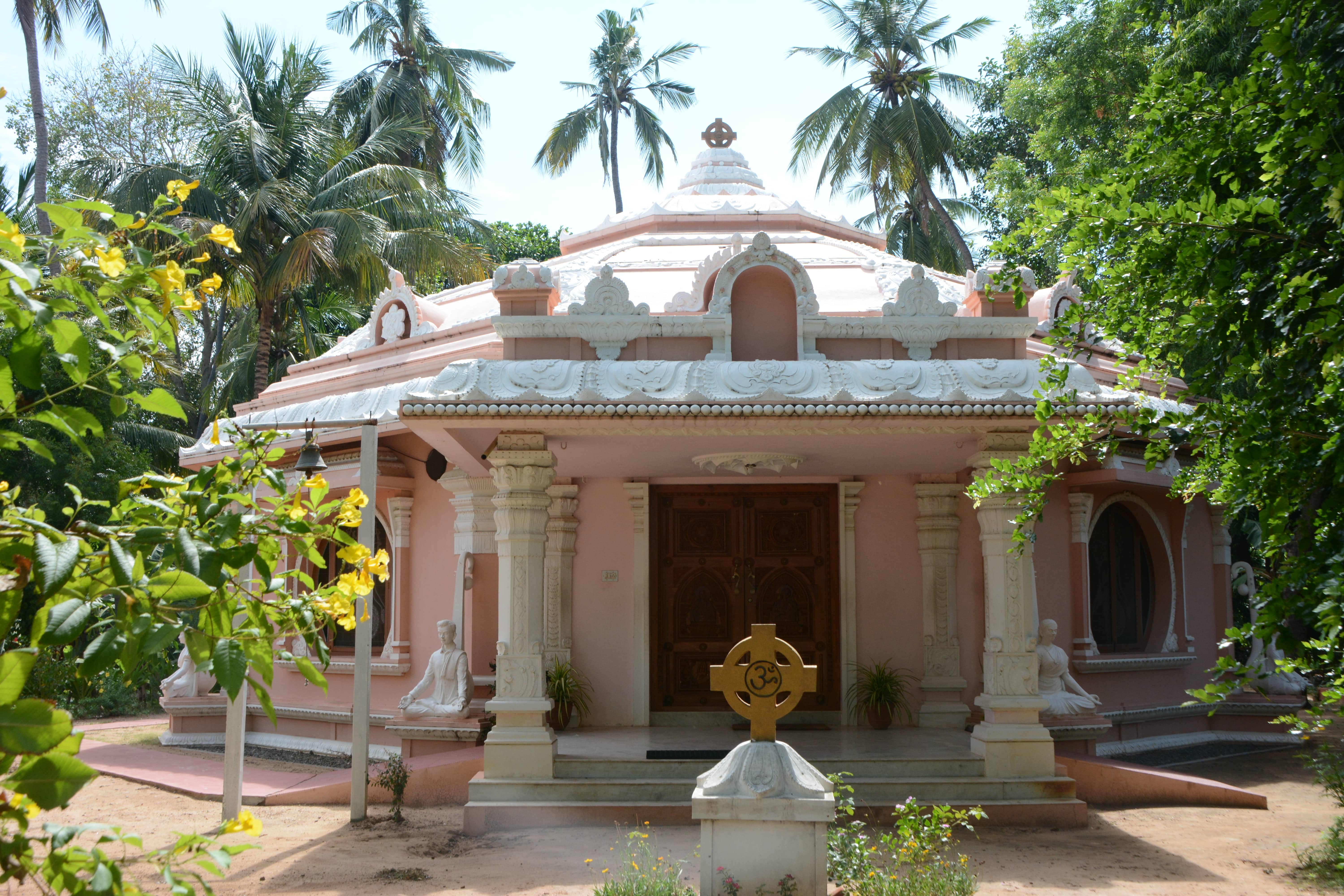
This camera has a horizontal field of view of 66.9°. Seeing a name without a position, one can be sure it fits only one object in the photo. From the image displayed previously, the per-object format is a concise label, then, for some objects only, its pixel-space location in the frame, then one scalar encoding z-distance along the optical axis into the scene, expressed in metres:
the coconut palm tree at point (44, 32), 17.59
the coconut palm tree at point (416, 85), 22.69
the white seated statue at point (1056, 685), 9.71
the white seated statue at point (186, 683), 12.57
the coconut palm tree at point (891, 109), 22.00
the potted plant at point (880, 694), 9.96
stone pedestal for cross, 4.99
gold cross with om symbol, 5.39
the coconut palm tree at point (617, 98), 26.89
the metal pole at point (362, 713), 8.20
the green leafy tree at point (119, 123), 23.77
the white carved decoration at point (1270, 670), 11.82
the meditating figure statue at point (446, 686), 10.09
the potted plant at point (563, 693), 9.80
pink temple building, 7.86
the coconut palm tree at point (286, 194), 15.34
